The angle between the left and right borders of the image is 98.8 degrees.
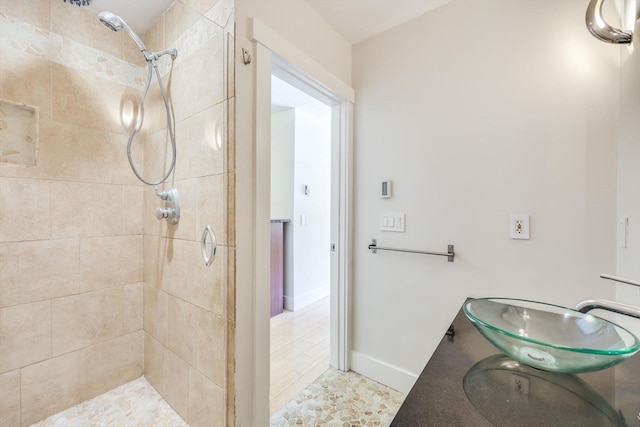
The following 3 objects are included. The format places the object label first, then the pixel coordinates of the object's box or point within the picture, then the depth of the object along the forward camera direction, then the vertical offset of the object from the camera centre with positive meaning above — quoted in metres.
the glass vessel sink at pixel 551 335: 0.63 -0.36
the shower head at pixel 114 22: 1.44 +1.00
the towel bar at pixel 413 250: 1.60 -0.24
